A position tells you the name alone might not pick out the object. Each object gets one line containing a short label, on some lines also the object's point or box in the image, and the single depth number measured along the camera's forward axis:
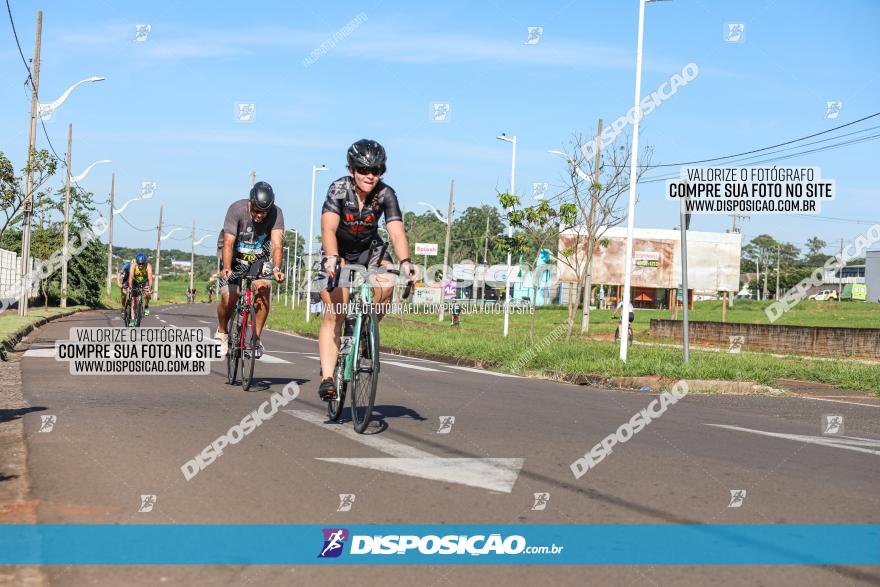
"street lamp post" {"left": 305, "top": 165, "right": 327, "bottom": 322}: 54.32
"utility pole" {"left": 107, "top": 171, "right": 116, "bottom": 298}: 61.31
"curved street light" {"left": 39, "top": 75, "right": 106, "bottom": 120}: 29.91
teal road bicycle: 6.81
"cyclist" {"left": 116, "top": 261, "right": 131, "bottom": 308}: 19.21
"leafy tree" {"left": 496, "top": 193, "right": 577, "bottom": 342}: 26.27
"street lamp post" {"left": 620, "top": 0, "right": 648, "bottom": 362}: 17.22
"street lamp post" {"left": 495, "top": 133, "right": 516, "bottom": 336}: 40.11
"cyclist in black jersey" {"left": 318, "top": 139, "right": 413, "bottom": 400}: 7.04
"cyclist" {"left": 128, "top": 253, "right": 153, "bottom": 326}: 18.97
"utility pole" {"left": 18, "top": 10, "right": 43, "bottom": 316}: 23.48
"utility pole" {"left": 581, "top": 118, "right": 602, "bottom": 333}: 27.38
